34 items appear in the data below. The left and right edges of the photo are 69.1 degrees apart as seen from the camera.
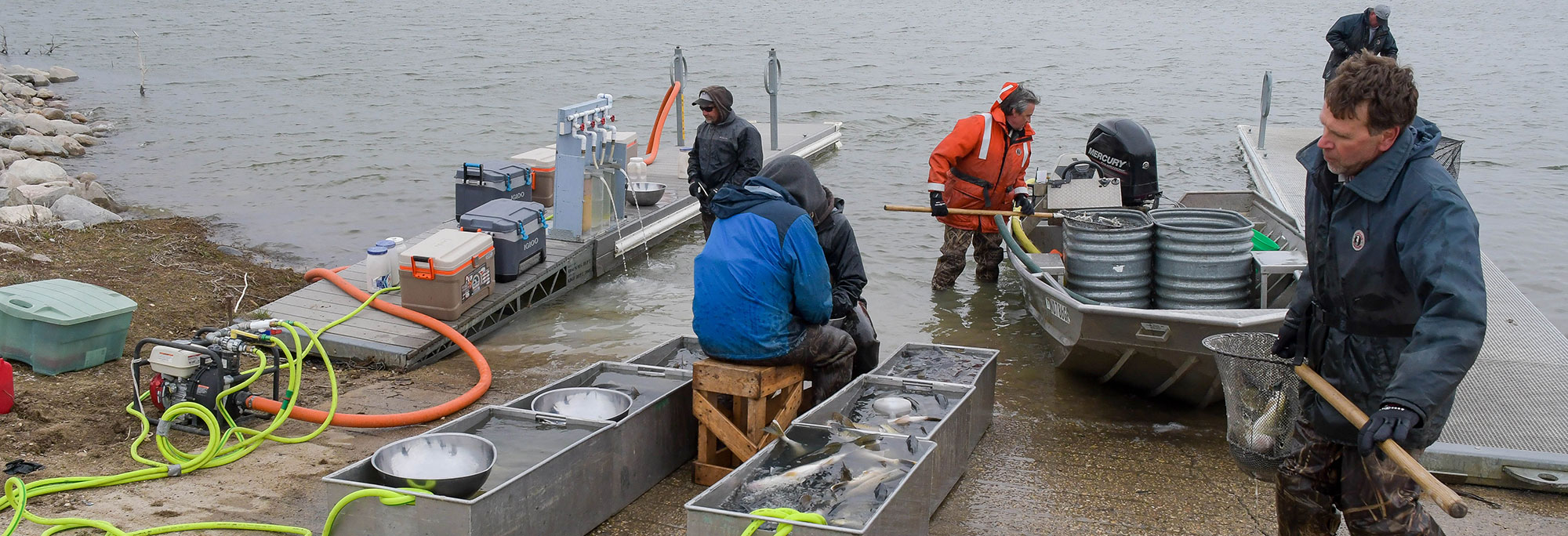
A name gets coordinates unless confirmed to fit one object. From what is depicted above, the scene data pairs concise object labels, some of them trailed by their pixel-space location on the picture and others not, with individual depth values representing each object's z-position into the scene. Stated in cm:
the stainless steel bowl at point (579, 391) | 498
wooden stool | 488
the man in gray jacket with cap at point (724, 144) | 827
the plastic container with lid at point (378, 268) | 755
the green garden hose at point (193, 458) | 422
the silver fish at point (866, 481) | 416
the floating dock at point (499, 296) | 687
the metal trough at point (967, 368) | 558
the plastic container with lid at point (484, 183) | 857
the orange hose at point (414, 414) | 557
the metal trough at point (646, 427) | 478
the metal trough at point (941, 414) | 475
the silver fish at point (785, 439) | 449
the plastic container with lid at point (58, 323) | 577
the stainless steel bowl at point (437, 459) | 407
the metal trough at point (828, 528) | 370
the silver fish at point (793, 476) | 418
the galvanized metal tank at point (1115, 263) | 616
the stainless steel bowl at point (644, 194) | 1044
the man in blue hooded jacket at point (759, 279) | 478
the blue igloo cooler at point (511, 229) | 779
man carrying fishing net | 282
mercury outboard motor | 776
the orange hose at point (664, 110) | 981
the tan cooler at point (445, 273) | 708
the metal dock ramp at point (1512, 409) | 503
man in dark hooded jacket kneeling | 504
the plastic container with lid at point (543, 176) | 972
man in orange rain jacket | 783
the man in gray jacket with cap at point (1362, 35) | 1077
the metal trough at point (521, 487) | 384
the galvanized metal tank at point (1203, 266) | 604
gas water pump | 520
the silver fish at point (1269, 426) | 366
